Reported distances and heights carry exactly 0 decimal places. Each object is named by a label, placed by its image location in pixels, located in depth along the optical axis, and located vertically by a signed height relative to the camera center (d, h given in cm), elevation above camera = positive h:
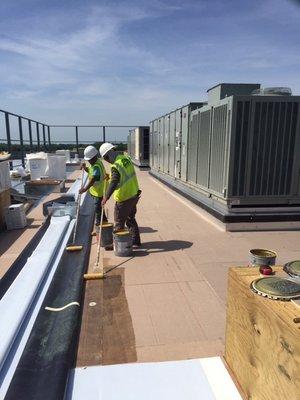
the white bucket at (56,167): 1330 -143
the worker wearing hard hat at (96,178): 648 -88
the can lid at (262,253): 358 -121
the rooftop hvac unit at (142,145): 2095 -104
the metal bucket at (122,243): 541 -169
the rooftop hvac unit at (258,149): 649 -37
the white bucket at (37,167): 1299 -140
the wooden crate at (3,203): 703 -148
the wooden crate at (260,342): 192 -126
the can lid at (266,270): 250 -96
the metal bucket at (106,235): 591 -170
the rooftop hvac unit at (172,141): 1019 -45
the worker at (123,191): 550 -95
